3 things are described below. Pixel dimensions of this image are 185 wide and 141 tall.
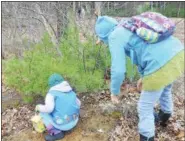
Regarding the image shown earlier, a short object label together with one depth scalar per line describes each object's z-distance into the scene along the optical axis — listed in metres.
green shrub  2.01
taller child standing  1.46
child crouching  1.74
